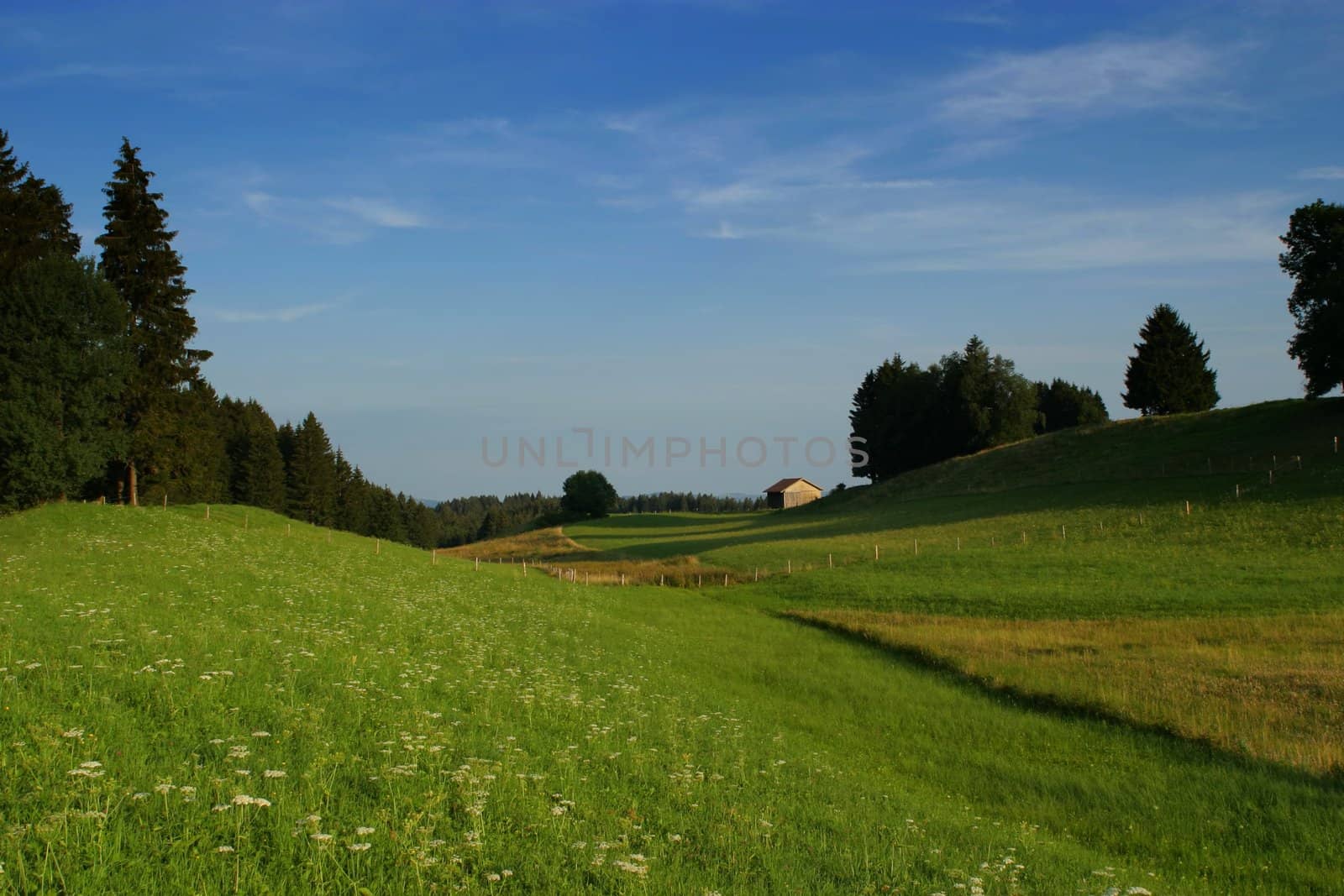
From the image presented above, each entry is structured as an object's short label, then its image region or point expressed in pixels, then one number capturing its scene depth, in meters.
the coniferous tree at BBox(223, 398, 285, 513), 87.50
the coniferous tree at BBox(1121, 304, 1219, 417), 83.69
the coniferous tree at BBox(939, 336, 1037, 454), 86.88
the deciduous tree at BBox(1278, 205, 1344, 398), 54.91
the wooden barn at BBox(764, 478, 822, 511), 129.25
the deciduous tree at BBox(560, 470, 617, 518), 119.31
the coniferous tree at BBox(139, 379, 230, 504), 46.62
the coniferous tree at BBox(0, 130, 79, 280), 40.00
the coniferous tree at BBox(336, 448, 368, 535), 108.39
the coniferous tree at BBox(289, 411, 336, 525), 95.44
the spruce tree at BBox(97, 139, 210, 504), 45.19
